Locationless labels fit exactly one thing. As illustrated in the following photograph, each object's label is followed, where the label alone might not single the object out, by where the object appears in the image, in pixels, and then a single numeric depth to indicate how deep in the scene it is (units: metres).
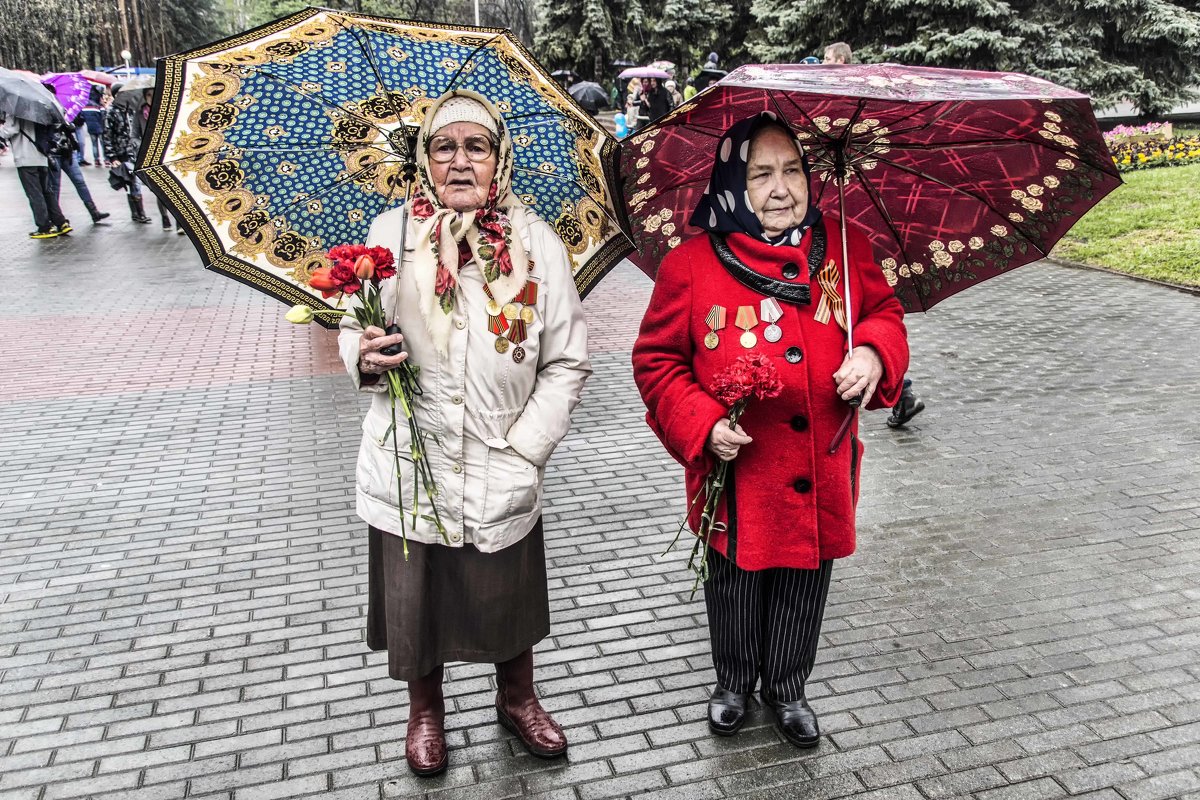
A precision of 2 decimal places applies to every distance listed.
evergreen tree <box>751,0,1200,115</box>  16.52
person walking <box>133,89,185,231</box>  14.88
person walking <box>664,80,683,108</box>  22.72
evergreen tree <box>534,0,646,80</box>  31.73
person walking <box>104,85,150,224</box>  15.45
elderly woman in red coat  2.94
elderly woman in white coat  2.81
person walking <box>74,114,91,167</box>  23.09
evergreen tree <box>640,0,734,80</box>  30.67
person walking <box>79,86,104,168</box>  22.92
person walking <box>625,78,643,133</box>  23.72
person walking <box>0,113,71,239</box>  13.17
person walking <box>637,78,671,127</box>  22.08
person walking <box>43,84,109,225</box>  13.75
